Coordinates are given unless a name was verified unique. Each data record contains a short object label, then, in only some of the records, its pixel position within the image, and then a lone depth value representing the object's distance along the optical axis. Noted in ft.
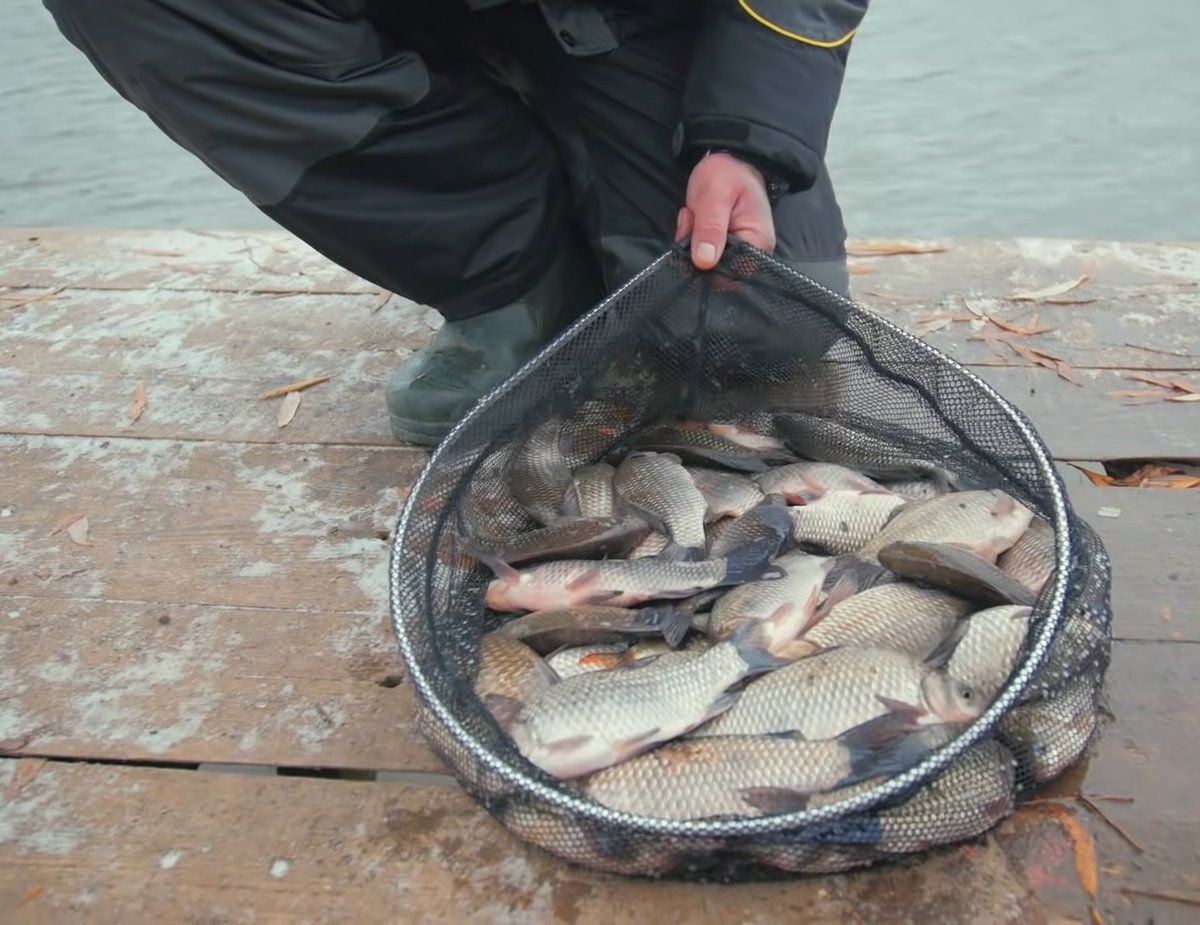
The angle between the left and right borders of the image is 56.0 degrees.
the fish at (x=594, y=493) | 6.27
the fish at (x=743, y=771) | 4.27
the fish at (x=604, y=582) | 5.40
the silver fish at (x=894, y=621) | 5.09
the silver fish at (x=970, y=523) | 5.53
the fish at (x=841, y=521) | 6.01
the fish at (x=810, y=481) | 6.22
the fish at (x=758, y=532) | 5.72
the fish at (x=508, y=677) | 4.71
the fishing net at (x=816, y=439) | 4.11
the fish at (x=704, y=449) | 6.57
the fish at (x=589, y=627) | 5.16
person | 6.24
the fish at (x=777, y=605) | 5.15
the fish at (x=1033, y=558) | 5.31
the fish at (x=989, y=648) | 4.66
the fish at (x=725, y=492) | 6.25
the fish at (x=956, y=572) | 5.08
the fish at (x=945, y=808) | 4.13
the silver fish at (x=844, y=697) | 4.55
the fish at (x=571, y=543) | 5.60
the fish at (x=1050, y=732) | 4.47
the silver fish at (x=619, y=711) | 4.44
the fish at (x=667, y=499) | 5.97
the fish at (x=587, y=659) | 5.14
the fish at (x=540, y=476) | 6.23
